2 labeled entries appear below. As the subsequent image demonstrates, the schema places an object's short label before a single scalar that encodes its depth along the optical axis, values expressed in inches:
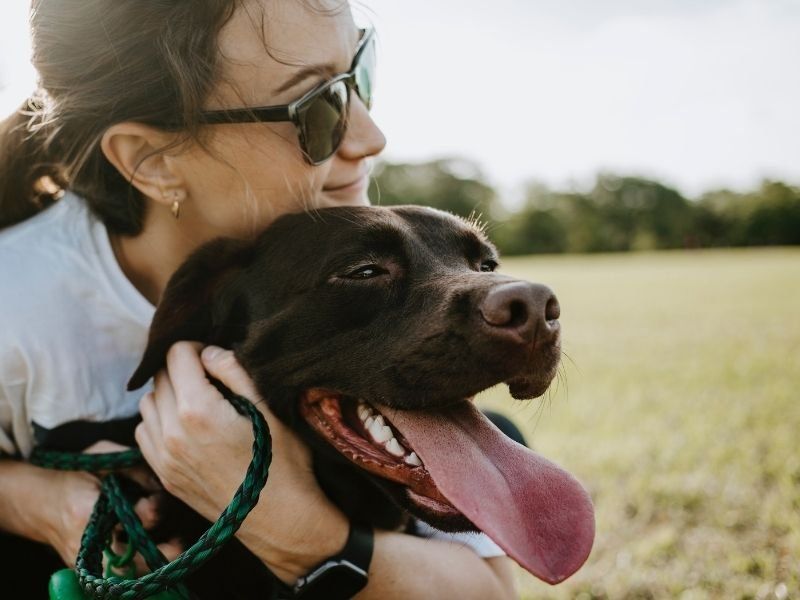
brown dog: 19.6
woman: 22.1
